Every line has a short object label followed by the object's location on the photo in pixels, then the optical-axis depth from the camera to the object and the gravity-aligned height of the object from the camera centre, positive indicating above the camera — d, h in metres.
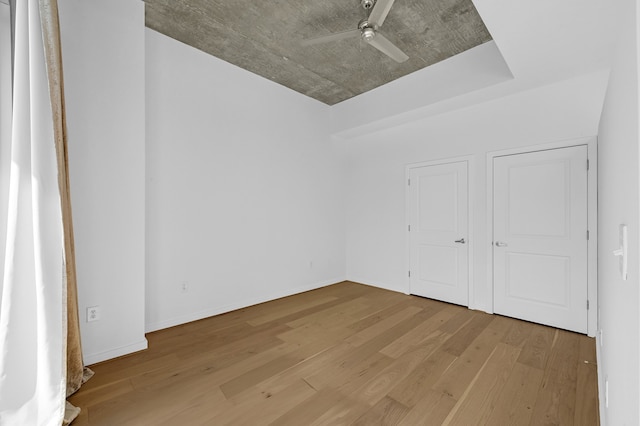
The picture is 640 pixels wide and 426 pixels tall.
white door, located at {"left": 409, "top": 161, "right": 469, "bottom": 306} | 3.89 -0.30
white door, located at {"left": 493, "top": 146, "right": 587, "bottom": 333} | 3.03 -0.30
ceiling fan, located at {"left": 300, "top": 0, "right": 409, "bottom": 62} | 2.13 +1.54
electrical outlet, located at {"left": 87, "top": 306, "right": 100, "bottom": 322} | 2.38 -0.86
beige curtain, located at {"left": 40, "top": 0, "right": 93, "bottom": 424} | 1.82 +0.24
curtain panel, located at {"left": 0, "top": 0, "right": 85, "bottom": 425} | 1.62 -0.22
